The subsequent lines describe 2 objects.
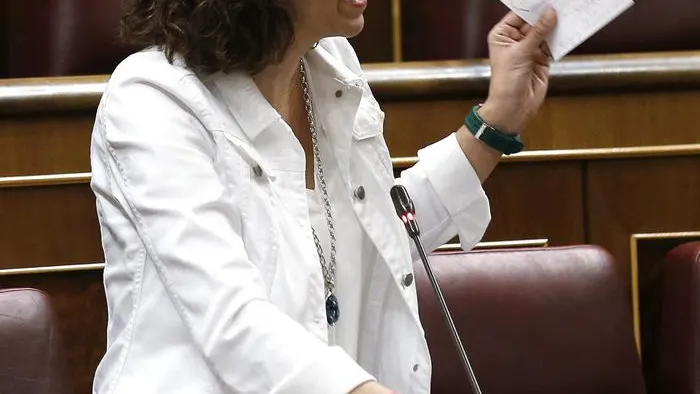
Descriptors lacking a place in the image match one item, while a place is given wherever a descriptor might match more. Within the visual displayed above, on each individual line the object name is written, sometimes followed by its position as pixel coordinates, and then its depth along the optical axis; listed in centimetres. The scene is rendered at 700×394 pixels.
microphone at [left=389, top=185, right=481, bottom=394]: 576
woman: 561
